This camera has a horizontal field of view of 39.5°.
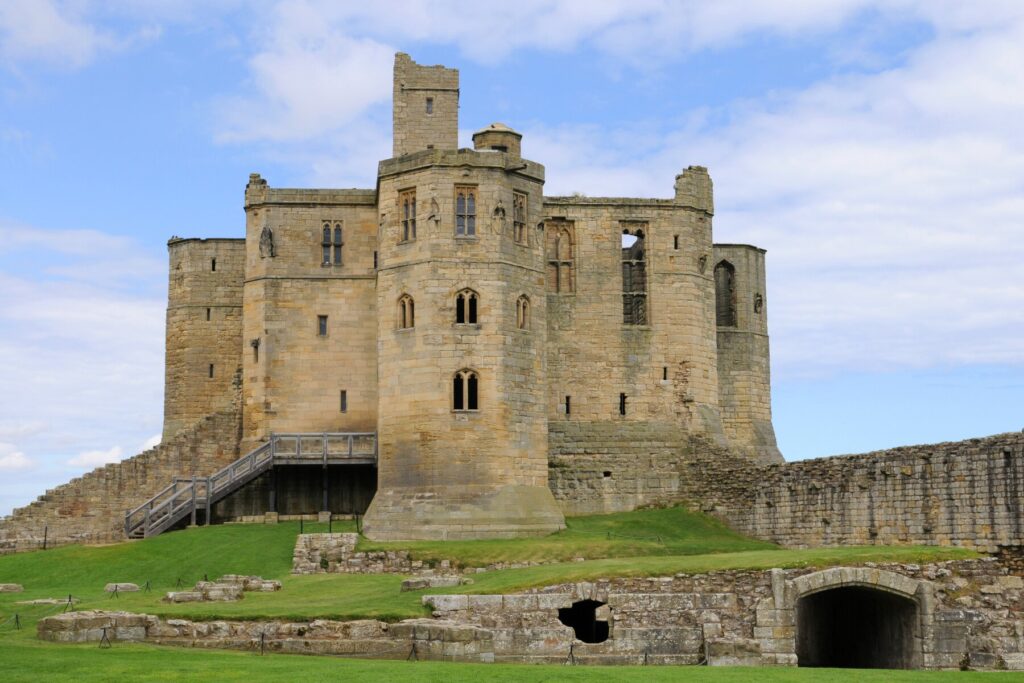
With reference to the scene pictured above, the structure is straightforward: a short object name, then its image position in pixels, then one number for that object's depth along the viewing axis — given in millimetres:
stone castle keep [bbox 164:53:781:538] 44344
